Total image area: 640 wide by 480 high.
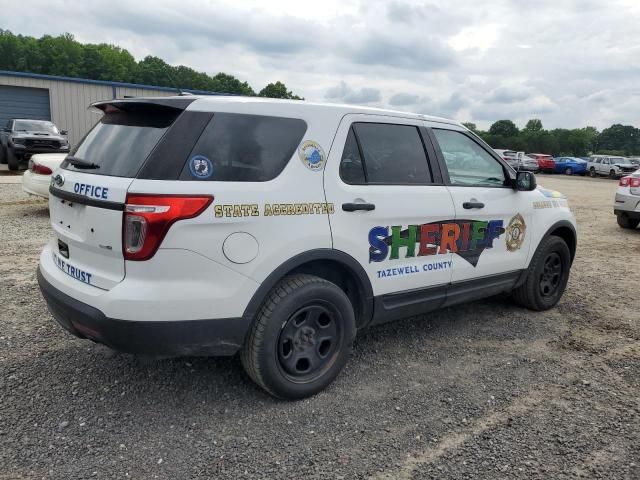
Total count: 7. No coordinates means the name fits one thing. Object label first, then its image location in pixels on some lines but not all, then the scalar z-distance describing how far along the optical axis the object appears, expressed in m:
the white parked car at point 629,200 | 9.87
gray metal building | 24.45
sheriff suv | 2.66
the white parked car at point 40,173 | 8.38
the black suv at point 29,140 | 16.59
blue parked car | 37.19
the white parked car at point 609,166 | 34.41
